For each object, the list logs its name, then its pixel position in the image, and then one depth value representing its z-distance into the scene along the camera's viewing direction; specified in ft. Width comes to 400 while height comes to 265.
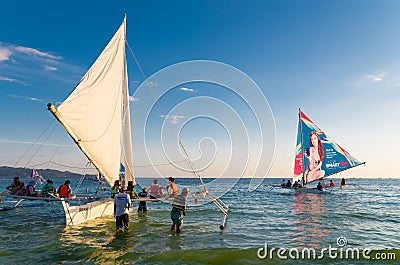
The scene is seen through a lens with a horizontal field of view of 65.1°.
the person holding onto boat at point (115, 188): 58.13
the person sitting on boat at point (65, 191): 60.64
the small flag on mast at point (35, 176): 96.55
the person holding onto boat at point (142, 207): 78.07
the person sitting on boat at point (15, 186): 64.06
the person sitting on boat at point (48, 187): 63.41
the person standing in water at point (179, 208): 45.73
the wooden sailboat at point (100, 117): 45.70
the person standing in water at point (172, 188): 52.39
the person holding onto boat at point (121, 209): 45.65
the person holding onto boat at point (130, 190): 61.46
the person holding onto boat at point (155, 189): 65.96
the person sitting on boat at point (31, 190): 61.64
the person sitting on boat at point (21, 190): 62.03
